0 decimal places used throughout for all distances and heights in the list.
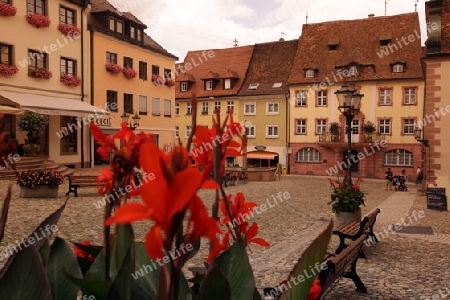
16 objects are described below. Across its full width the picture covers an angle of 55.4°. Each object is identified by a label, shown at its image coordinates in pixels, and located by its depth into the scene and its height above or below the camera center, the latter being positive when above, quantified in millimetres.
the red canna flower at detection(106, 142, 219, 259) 635 -81
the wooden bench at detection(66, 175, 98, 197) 14243 -1315
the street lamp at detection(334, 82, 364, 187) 9750 +942
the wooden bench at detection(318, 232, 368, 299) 3920 -1323
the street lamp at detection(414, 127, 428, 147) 26453 +599
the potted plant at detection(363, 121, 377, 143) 33375 +1118
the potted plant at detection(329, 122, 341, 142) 34500 +1024
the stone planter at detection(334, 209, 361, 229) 9045 -1572
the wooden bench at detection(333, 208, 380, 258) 6391 -1400
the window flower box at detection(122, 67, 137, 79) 27203 +4471
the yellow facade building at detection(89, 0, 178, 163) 25484 +4538
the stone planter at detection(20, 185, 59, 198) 13328 -1560
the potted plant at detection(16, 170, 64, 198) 13297 -1287
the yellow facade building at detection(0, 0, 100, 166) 19781 +3755
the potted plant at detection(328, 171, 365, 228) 9016 -1278
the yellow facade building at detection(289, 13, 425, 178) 32812 +3818
